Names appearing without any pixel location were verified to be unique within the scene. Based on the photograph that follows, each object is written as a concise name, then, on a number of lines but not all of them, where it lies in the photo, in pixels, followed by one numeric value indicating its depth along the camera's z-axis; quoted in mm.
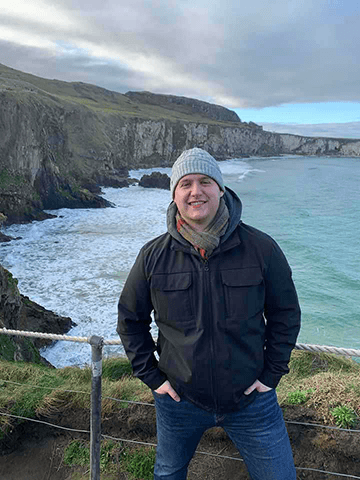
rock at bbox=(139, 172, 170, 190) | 51072
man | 2340
